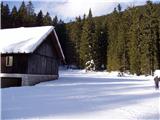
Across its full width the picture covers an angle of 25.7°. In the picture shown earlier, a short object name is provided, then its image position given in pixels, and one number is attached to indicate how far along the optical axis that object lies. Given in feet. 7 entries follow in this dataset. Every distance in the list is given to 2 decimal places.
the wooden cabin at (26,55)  97.81
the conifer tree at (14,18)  259.82
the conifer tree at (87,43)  258.78
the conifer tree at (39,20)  276.62
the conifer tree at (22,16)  264.31
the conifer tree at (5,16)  253.08
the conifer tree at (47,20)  289.60
